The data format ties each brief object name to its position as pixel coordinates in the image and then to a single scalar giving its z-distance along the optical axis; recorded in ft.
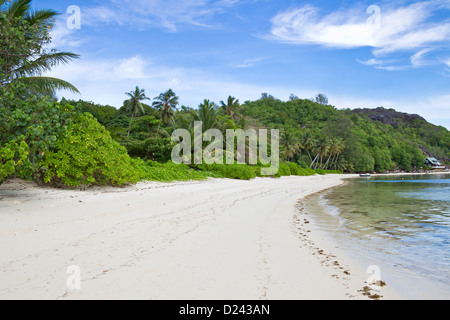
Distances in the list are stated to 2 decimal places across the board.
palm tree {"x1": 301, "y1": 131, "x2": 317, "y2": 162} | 221.48
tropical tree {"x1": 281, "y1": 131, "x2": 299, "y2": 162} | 194.49
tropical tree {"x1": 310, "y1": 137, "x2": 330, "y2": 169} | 222.28
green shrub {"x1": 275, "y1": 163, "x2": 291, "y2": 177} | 118.02
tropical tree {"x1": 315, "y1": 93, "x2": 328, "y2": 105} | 486.79
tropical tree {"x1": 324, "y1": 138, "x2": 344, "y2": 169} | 229.84
